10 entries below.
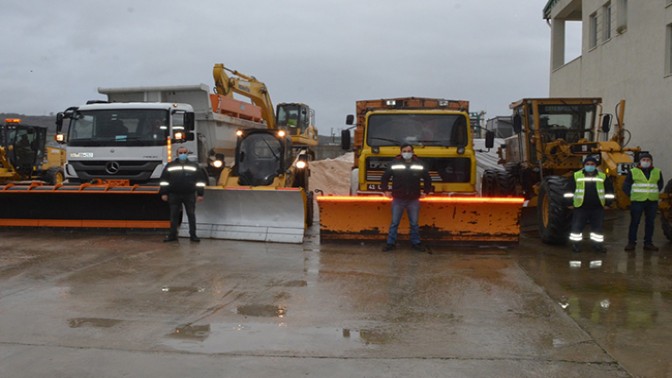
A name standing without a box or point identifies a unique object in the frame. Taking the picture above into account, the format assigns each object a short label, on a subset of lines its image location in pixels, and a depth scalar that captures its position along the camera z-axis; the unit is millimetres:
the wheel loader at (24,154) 18500
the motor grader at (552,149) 11125
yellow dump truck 10242
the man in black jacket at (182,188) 10586
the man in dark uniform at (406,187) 9711
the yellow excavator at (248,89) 14047
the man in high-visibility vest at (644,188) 9719
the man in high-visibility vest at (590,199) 9578
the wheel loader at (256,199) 10789
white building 14945
